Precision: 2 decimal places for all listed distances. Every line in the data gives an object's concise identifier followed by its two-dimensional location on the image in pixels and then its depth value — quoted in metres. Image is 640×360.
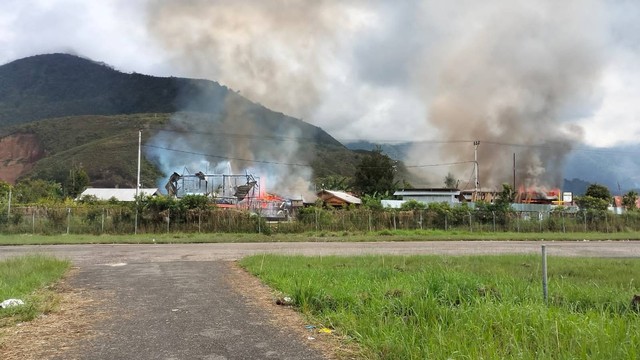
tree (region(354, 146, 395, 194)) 84.00
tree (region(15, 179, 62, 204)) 62.01
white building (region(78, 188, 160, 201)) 74.56
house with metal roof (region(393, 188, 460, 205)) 72.80
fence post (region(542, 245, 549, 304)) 6.74
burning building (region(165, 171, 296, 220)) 60.60
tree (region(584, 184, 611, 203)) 77.94
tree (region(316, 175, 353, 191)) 94.24
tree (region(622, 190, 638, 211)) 66.29
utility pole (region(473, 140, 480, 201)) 67.20
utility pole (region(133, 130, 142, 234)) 31.87
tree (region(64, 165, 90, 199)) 78.56
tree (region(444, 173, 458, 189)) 107.12
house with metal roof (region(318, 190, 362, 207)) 66.06
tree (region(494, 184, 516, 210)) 38.03
